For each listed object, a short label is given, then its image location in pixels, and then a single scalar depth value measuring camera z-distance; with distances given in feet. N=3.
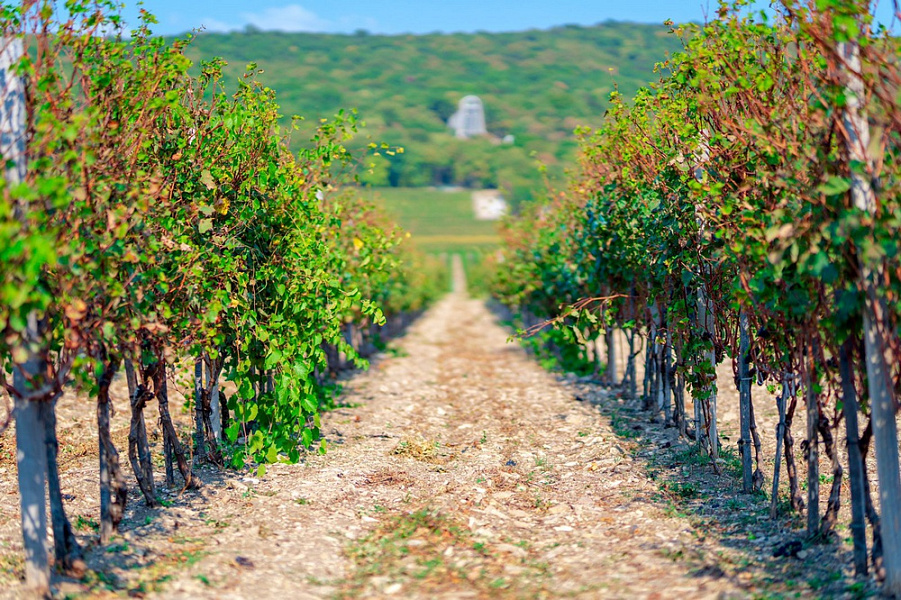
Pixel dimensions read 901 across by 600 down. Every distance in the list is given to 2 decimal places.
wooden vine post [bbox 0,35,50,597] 39.19
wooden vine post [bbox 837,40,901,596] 37.06
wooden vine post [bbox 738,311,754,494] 57.26
